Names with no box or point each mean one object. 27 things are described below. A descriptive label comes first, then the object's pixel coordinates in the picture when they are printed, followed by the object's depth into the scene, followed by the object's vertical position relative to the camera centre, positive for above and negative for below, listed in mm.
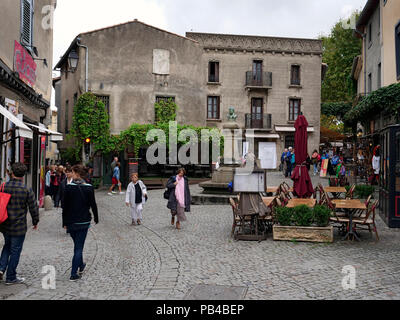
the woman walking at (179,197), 10648 -816
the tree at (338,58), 36594 +9475
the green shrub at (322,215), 8562 -999
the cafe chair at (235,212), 9203 -1026
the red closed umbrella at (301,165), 11938 +13
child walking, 11266 -852
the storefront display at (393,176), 9977 -229
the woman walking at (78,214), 6062 -730
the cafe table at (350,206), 8539 -811
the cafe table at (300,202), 10115 -901
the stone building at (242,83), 27375 +5945
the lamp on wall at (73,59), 17077 +4255
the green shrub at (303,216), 8688 -1031
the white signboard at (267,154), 31828 +847
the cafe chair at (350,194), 11416 -761
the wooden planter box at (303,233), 8570 -1385
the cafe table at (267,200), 10176 -883
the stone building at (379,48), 17219 +5631
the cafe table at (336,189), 12655 -708
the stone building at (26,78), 10531 +2545
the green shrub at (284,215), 8781 -1036
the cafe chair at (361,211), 8781 -1060
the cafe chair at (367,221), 8562 -1123
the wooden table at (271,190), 12781 -751
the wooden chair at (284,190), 11661 -704
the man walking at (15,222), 5777 -806
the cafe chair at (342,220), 8797 -1124
